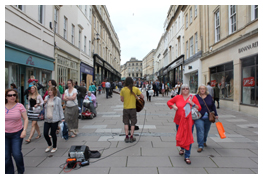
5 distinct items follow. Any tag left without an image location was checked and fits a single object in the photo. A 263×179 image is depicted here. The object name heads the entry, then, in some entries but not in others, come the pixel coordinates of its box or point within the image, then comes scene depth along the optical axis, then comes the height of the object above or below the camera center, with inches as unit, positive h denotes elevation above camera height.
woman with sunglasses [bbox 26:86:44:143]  211.6 -20.1
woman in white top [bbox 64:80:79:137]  224.1 -28.6
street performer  203.2 -17.6
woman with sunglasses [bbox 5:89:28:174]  125.6 -30.1
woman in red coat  148.1 -23.2
